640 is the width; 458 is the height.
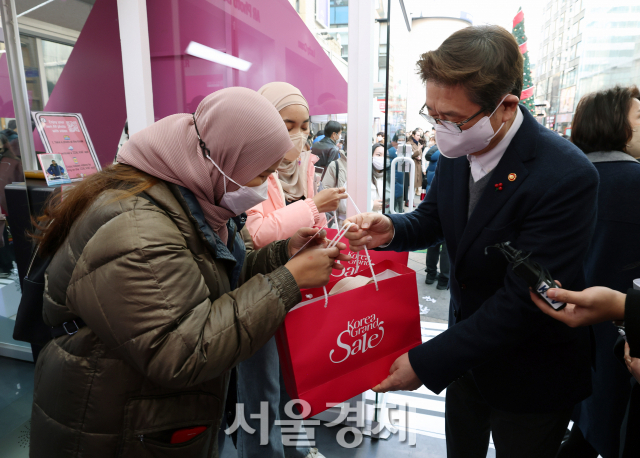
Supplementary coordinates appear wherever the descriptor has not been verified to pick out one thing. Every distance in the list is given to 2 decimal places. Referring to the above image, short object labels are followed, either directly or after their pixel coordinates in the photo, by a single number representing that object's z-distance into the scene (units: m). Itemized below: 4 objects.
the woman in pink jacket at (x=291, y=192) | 1.68
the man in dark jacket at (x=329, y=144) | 2.23
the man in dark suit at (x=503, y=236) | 1.04
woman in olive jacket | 0.85
